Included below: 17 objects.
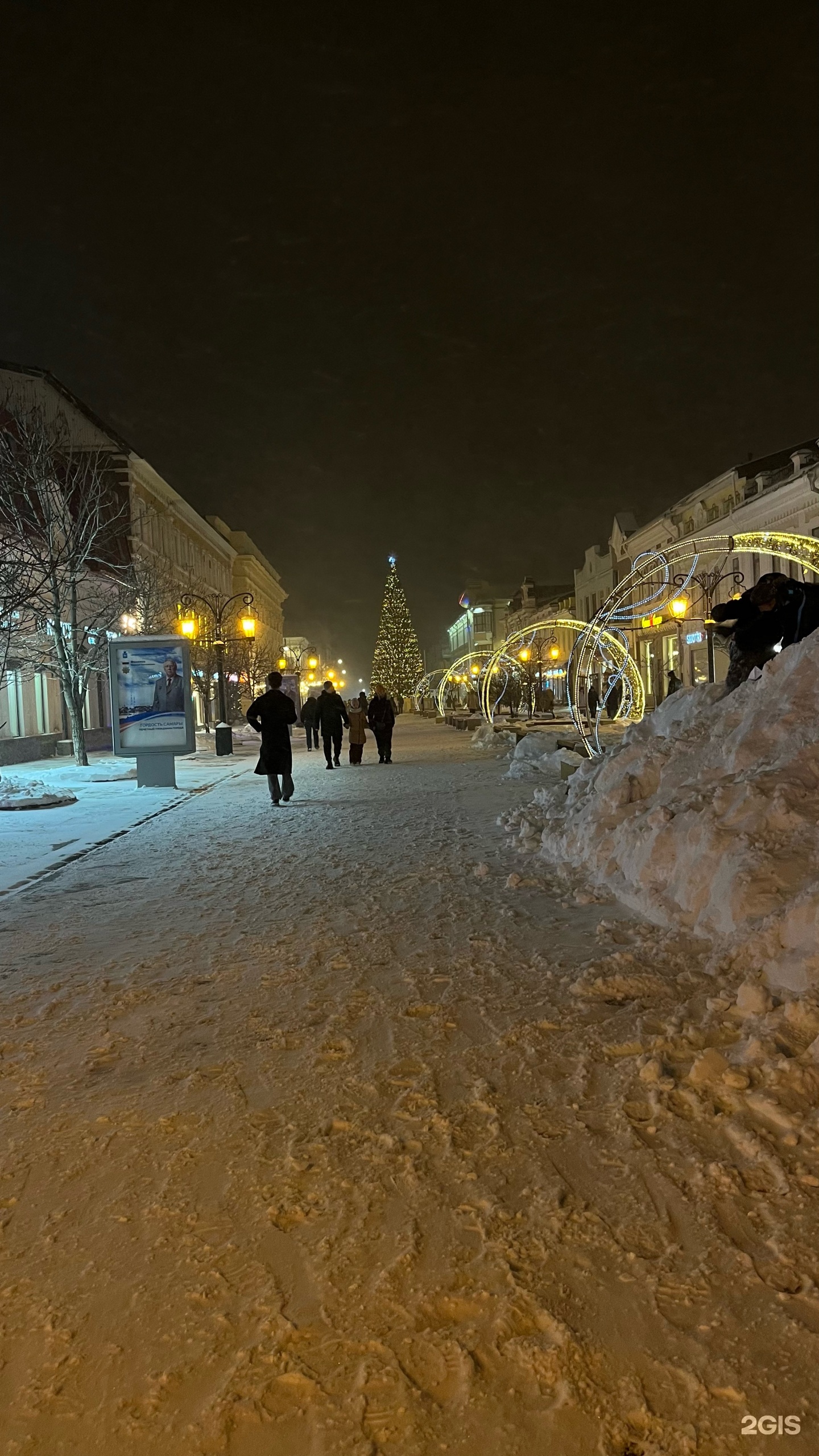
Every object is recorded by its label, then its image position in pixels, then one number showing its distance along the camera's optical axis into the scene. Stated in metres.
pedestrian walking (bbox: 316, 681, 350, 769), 18.47
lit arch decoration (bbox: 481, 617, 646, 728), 20.33
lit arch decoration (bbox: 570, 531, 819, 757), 14.55
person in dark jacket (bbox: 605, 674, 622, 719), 37.28
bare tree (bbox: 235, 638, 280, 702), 46.44
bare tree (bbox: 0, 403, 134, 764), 19.92
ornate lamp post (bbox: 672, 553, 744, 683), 31.09
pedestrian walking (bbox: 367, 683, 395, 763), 19.08
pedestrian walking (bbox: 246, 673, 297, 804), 12.45
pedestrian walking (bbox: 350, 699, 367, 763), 19.36
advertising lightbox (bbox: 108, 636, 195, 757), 15.16
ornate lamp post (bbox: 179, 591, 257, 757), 25.27
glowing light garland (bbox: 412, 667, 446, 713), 60.72
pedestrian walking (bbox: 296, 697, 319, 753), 23.86
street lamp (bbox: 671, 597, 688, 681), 25.91
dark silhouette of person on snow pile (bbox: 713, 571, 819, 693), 9.84
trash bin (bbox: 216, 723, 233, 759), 25.12
